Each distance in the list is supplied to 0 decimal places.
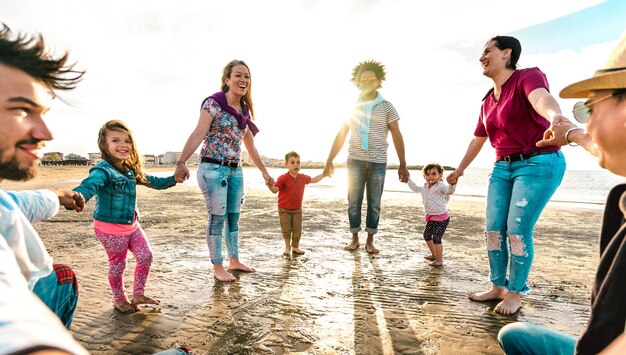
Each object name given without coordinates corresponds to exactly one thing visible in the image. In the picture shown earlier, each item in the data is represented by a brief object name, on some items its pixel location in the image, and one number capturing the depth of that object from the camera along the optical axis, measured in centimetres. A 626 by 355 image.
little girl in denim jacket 321
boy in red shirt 564
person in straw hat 96
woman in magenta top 315
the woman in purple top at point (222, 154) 410
